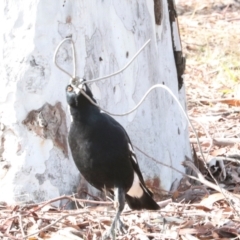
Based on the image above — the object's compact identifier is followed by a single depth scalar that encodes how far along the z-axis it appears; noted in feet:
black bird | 22.33
